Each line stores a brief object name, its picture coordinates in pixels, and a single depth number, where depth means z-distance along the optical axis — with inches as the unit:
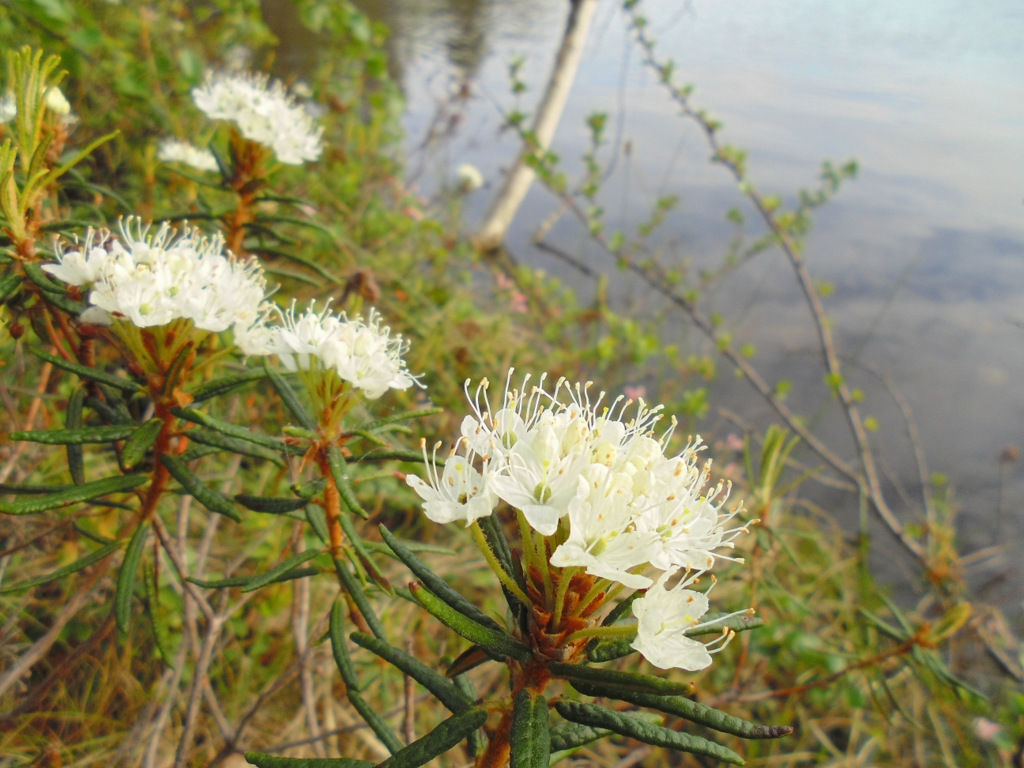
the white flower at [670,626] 4.8
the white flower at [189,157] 12.3
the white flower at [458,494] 4.9
